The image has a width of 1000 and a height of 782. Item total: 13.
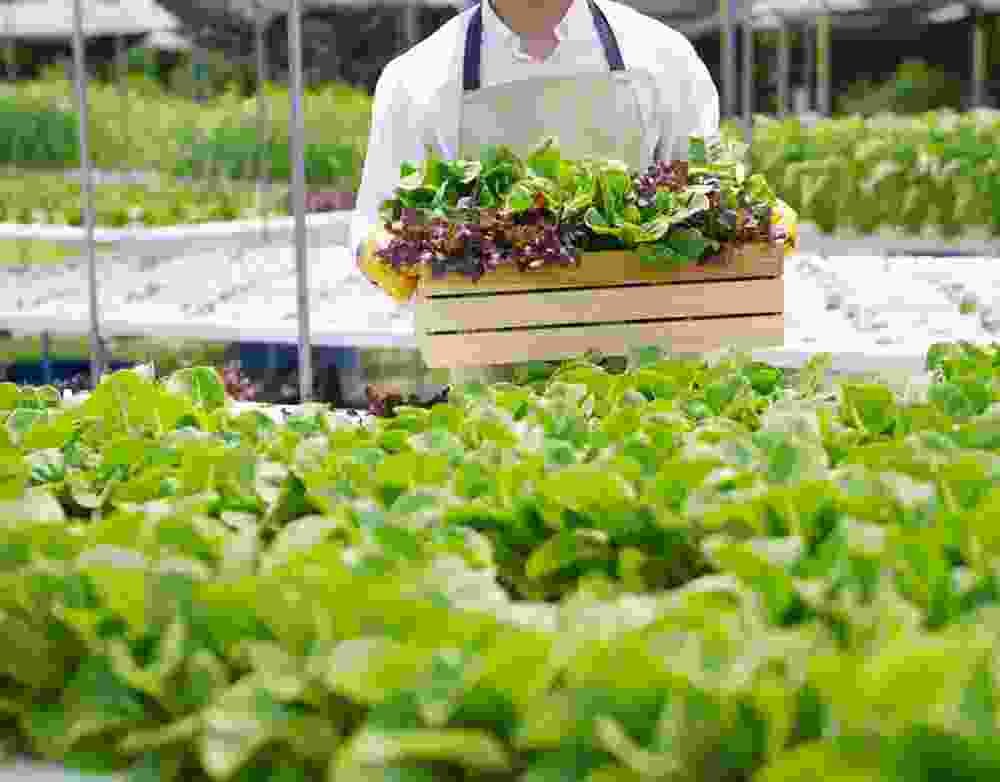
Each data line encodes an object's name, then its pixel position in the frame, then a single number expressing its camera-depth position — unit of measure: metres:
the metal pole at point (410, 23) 10.01
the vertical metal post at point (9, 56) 12.58
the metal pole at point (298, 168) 3.76
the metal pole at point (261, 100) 7.89
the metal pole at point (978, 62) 14.60
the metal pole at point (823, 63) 12.29
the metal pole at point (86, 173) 4.45
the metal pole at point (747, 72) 5.99
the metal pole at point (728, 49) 5.23
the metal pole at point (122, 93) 12.08
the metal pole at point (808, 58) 14.65
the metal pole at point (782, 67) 11.21
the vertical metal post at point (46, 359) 6.77
